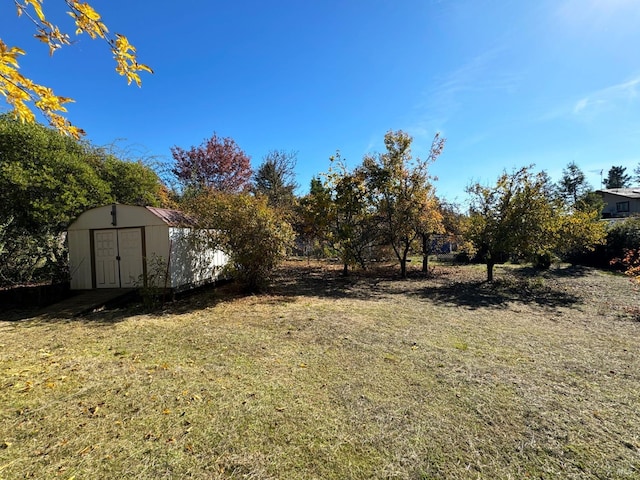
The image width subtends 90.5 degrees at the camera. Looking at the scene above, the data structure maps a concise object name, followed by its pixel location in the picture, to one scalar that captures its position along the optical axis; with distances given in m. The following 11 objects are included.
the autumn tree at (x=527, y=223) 9.32
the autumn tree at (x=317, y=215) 11.24
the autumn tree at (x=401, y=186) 11.10
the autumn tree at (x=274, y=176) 23.58
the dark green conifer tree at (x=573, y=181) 42.31
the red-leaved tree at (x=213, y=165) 22.06
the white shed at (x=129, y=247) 8.41
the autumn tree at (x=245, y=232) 8.34
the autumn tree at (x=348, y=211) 11.17
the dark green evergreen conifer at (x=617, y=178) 49.94
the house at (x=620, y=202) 30.05
